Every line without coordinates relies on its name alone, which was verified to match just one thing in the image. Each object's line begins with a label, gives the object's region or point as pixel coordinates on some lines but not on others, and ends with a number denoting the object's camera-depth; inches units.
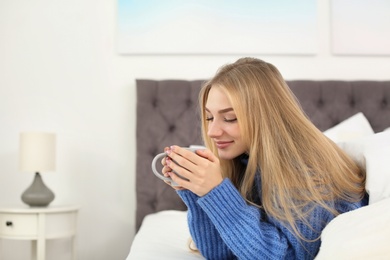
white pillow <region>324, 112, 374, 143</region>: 107.0
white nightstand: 105.4
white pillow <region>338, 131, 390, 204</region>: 56.4
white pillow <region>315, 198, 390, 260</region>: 39.2
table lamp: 109.2
